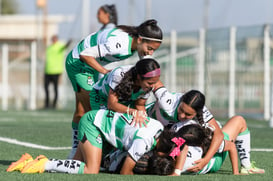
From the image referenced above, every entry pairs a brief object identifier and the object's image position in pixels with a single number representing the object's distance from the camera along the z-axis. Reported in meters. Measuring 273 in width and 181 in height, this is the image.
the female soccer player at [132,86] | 13.89
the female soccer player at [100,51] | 15.94
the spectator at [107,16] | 20.38
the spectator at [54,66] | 44.89
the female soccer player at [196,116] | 13.93
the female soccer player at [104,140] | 13.79
